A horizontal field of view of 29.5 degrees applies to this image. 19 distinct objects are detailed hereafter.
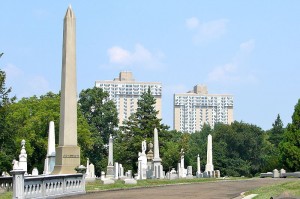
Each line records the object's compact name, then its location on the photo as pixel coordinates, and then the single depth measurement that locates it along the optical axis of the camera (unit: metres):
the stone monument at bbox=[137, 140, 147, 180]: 49.17
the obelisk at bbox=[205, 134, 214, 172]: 62.45
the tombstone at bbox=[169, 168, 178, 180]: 50.71
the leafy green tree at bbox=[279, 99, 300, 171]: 64.88
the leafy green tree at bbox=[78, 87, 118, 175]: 96.00
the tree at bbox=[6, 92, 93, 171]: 66.88
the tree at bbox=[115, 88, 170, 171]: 83.19
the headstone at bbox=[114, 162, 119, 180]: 54.17
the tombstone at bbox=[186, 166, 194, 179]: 62.72
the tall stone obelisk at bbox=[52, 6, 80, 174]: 29.06
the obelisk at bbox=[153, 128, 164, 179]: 50.06
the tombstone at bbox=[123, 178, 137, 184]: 32.49
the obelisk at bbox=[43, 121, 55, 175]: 37.88
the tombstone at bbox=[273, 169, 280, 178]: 52.59
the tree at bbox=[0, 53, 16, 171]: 35.88
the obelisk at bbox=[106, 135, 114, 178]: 53.76
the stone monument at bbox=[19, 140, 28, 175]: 40.12
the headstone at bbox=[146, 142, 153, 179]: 50.44
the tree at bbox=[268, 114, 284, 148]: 136.86
